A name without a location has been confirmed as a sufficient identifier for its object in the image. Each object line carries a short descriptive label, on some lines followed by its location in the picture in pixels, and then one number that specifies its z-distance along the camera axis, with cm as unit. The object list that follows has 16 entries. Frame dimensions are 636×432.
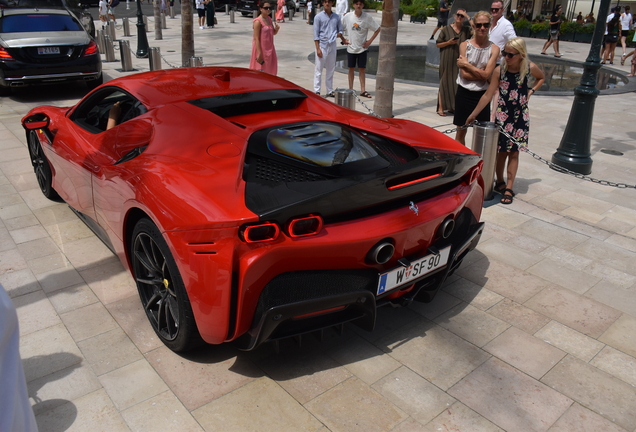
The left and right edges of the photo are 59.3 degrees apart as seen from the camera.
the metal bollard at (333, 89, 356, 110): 772
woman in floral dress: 577
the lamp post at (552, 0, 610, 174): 689
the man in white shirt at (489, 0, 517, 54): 888
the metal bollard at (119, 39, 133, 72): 1382
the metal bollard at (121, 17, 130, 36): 2217
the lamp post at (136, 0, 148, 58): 1641
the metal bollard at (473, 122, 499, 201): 577
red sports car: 277
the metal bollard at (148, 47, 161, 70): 1298
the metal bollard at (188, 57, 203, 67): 1102
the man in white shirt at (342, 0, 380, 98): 1052
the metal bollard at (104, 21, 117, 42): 1958
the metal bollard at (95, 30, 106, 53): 1661
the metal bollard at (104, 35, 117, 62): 1538
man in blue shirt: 1030
